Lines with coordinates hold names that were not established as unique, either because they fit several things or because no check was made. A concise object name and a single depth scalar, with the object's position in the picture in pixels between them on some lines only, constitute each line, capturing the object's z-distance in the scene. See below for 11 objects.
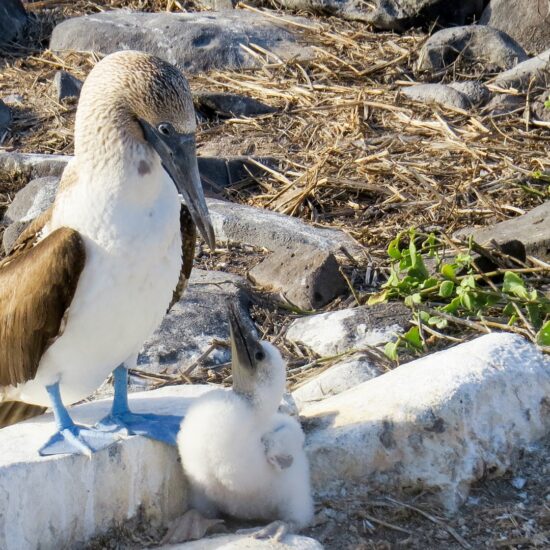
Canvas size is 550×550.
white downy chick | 7.17
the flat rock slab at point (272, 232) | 12.34
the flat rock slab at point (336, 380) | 9.08
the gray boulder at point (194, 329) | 10.22
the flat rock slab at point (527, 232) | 11.22
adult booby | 7.05
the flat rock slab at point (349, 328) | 10.10
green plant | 9.77
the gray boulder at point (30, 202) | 12.96
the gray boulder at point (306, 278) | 11.16
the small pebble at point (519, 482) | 7.70
